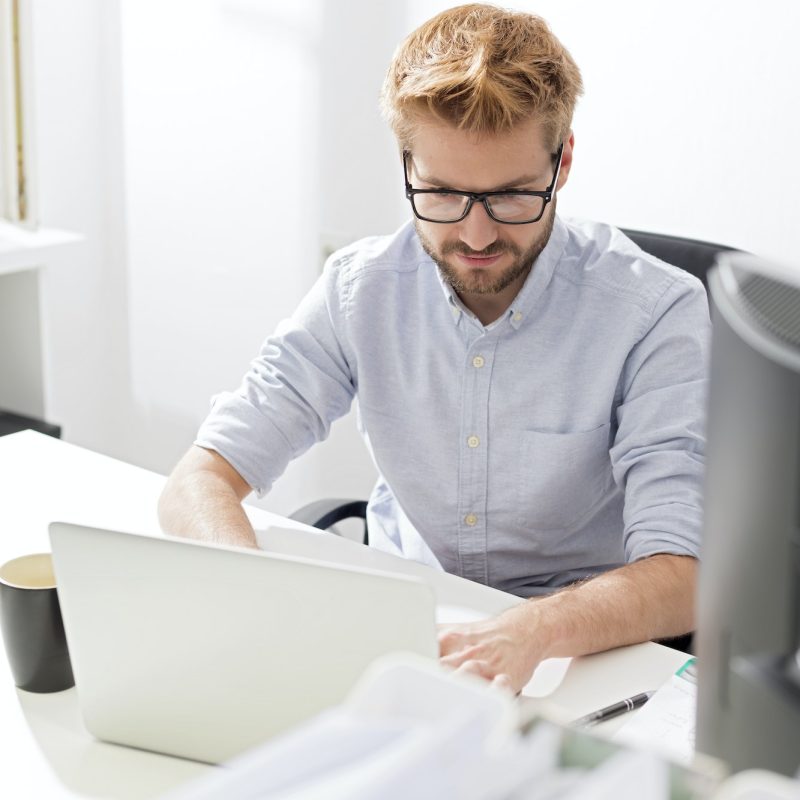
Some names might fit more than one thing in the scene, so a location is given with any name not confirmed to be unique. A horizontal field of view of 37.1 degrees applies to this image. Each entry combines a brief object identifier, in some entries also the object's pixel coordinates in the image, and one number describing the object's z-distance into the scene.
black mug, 1.09
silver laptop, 0.91
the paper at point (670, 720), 1.03
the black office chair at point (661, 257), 1.60
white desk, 1.01
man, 1.45
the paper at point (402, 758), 0.51
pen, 1.06
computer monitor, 0.64
